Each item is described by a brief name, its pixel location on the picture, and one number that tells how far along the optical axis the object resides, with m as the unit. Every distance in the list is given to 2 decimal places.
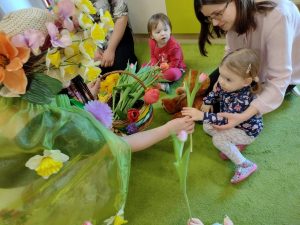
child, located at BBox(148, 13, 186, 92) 1.75
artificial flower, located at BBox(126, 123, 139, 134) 1.30
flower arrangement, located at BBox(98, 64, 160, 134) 1.33
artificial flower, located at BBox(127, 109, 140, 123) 1.34
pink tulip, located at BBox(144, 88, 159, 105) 1.32
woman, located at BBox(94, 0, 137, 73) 1.86
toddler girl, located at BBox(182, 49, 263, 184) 1.12
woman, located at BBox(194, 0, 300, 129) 1.08
